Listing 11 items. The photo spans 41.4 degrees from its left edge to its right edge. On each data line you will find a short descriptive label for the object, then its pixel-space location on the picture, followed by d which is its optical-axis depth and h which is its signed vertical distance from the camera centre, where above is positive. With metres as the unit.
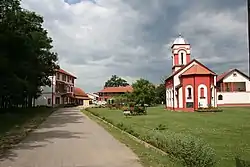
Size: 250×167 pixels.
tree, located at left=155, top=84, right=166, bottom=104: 91.69 +2.51
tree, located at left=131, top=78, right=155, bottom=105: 69.38 +2.53
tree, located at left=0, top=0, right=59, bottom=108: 26.66 +4.66
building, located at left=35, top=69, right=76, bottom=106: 85.81 +2.98
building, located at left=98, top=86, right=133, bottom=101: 116.06 +3.59
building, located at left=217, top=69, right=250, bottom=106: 65.38 +2.70
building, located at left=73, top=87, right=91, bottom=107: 106.97 +1.76
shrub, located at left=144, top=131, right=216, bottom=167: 7.84 -1.25
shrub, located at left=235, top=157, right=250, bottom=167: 7.39 -1.45
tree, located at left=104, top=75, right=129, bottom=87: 150.88 +9.21
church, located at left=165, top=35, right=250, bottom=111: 50.19 +2.60
